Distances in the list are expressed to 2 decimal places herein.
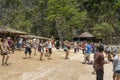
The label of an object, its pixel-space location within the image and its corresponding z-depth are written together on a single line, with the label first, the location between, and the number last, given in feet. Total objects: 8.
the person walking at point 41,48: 27.68
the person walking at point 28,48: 27.55
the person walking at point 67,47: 30.88
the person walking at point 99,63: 13.14
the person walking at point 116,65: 12.92
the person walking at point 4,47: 21.56
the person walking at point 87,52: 27.02
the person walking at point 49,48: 29.12
